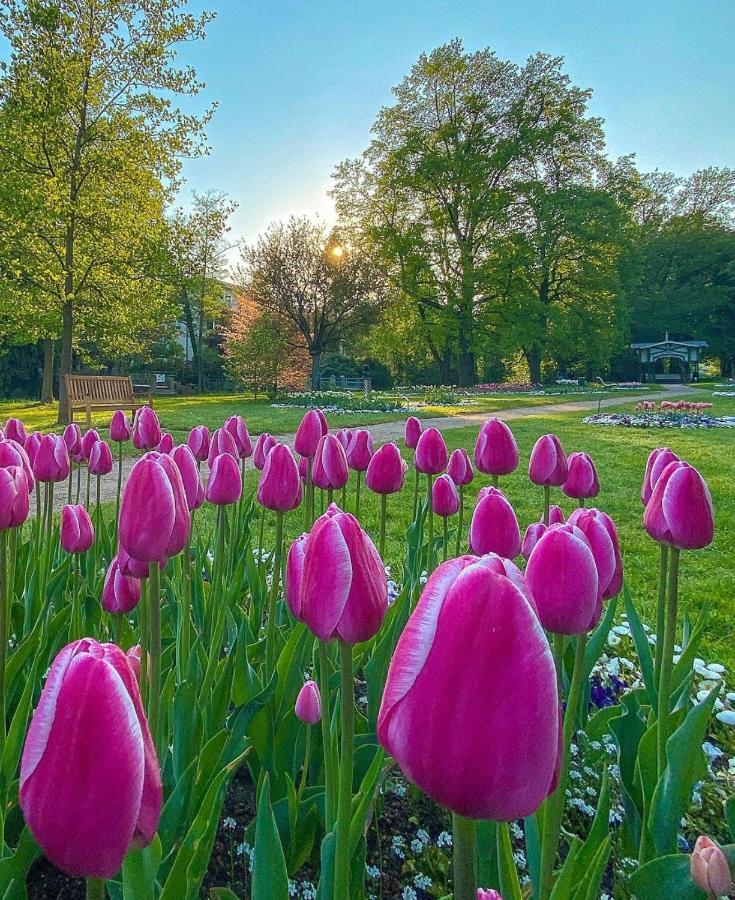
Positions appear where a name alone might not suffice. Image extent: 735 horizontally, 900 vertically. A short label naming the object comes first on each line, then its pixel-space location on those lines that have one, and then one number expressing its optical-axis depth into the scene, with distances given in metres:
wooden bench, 10.26
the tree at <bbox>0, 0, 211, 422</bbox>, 11.47
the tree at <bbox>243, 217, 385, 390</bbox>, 26.06
